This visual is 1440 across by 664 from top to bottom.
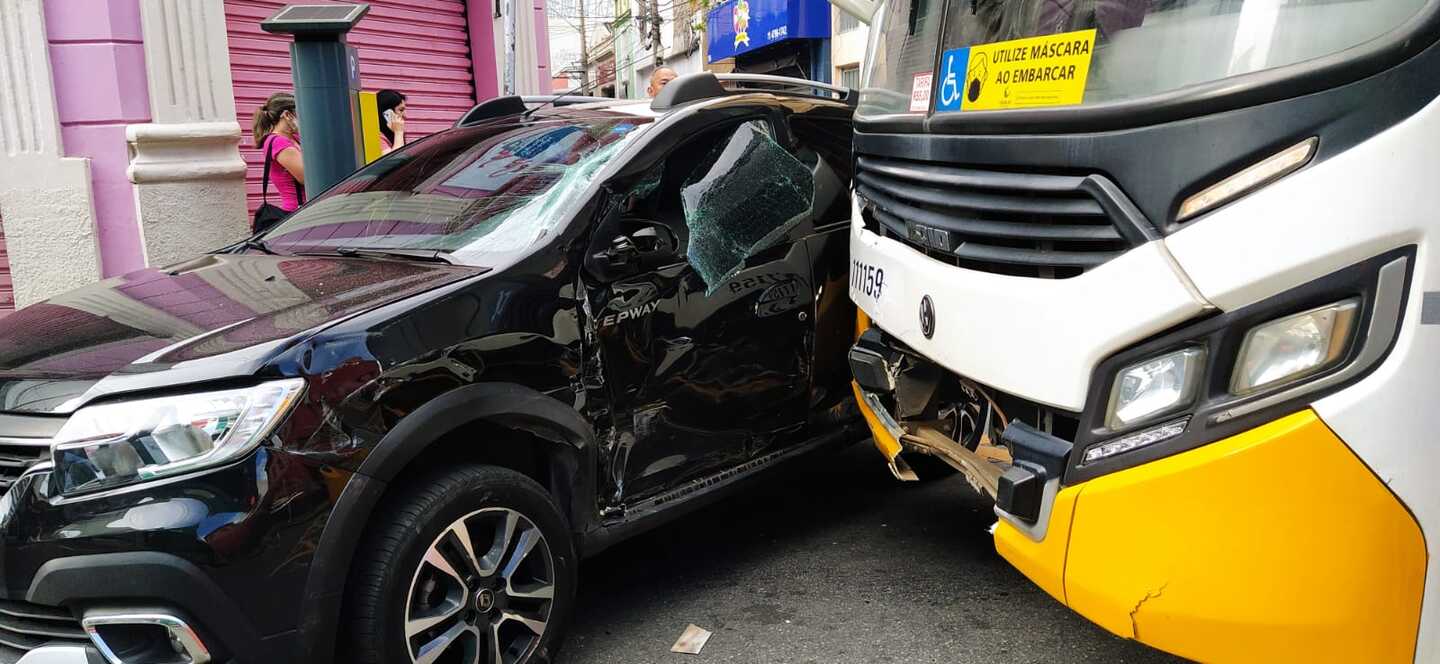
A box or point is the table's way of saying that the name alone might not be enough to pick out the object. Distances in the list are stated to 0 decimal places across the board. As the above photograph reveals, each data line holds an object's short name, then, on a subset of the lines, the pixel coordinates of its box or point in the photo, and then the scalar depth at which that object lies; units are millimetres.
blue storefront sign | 21000
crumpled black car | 2266
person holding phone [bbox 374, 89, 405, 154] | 6645
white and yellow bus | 1924
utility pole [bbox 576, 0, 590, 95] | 46119
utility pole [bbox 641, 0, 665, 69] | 34406
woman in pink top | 5637
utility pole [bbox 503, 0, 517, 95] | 7977
